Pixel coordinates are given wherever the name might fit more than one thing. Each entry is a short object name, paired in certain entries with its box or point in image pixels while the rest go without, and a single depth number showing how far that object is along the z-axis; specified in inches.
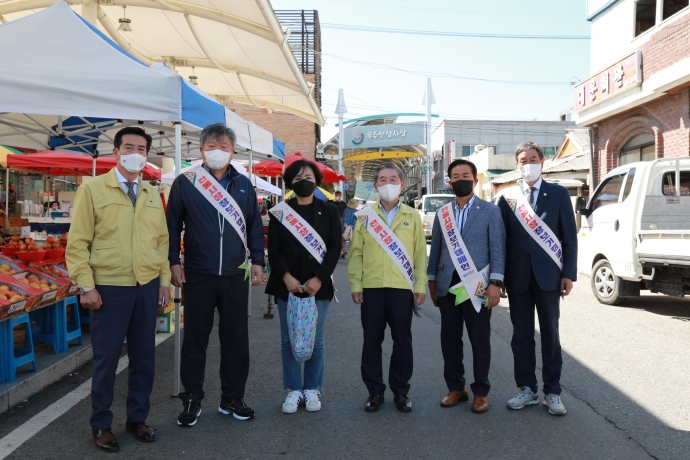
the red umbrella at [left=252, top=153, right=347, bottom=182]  590.9
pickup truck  294.2
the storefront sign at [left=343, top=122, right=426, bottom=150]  1455.5
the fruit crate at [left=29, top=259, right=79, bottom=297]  217.3
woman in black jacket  163.9
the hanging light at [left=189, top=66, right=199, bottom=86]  497.9
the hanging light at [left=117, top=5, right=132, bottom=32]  361.4
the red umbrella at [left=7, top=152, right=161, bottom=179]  478.0
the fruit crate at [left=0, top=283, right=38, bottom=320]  171.6
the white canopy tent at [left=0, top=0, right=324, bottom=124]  347.9
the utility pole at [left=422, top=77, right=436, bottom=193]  1440.7
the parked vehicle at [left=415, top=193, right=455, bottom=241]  879.2
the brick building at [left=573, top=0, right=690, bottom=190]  525.3
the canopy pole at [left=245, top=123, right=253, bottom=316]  287.6
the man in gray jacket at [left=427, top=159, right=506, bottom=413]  164.2
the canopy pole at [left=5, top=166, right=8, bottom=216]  582.9
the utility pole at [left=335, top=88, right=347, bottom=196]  1433.3
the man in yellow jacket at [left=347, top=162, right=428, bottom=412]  164.6
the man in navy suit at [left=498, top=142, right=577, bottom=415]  164.9
